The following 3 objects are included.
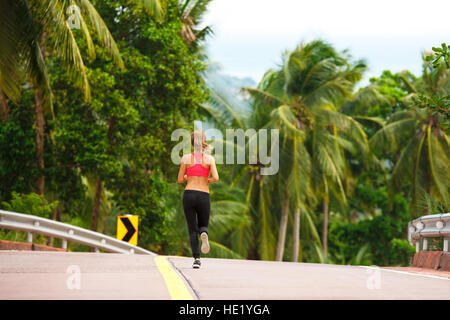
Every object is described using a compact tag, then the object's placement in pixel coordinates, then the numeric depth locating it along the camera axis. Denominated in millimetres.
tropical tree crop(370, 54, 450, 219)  34500
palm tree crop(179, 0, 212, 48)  28523
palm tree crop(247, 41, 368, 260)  34375
